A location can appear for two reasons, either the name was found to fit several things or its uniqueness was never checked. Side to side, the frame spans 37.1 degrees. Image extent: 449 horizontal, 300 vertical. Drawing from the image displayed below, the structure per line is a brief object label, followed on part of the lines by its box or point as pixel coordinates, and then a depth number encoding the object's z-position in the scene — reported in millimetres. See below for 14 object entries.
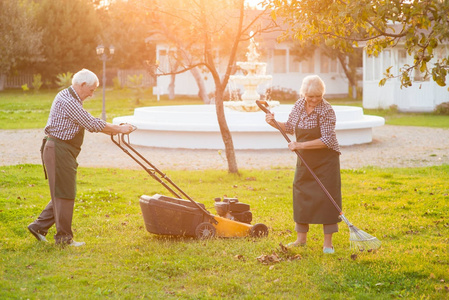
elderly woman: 6258
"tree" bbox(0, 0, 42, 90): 40531
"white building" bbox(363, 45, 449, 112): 28094
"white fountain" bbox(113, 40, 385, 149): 16781
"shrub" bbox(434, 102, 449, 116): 27438
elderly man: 6356
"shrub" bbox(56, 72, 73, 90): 38612
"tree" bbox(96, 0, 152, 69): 49094
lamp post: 25312
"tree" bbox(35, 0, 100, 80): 44812
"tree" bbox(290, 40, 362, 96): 37406
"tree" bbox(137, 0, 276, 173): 11133
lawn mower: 6578
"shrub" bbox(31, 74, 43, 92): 42969
